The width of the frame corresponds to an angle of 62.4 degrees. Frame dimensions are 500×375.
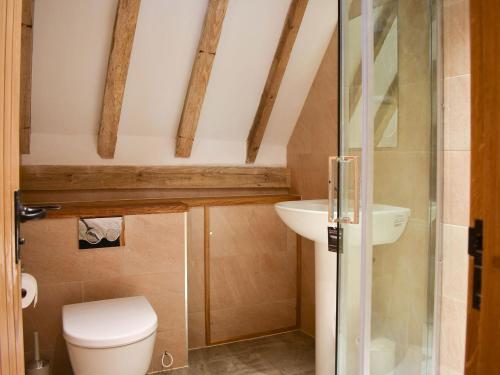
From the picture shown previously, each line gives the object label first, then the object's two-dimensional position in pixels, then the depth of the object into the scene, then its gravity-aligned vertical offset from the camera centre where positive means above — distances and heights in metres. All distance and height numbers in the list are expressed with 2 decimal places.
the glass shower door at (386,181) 1.35 -0.01
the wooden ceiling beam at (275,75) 2.56 +0.70
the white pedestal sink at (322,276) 1.93 -0.50
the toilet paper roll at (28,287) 1.32 -0.35
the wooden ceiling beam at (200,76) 2.35 +0.64
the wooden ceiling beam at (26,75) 2.10 +0.58
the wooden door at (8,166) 0.87 +0.03
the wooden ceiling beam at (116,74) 2.18 +0.61
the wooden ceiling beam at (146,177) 2.60 +0.01
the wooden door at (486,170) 0.88 +0.02
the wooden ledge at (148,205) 2.35 -0.17
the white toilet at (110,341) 1.76 -0.70
